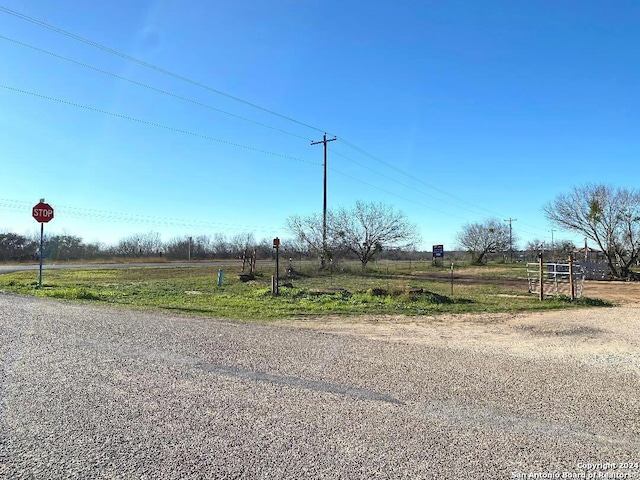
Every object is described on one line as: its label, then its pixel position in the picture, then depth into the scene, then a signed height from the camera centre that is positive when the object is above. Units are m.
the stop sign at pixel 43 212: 18.77 +2.01
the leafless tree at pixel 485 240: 62.91 +3.09
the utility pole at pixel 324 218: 37.50 +3.72
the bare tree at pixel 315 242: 38.78 +1.69
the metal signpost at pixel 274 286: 18.11 -0.99
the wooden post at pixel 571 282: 16.69 -0.73
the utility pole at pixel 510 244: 64.94 +2.61
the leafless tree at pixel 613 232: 33.19 +2.30
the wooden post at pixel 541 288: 16.92 -0.95
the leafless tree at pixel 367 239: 41.47 +2.07
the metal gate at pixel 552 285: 20.31 -1.15
